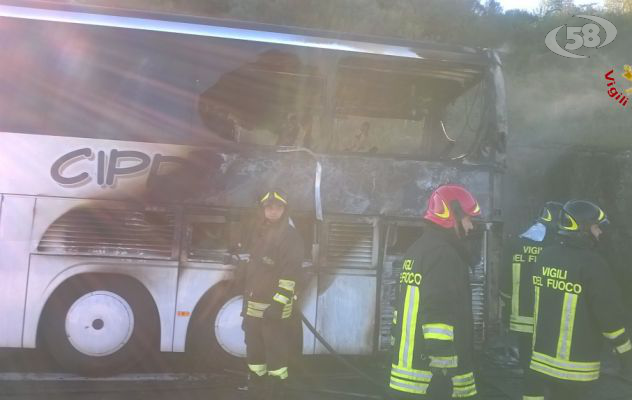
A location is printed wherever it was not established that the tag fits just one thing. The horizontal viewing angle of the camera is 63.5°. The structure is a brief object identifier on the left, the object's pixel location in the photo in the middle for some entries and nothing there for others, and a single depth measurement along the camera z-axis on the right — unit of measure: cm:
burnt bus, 484
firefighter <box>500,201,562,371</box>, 442
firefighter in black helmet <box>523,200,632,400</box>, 323
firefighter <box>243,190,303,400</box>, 454
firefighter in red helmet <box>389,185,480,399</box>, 297
